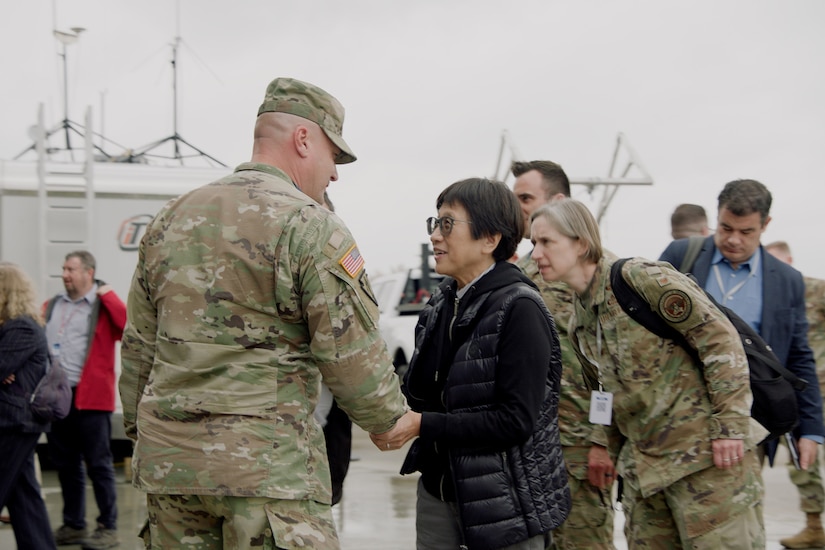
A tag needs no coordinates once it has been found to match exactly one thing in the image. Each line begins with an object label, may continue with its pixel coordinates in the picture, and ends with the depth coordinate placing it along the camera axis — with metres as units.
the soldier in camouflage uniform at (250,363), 2.42
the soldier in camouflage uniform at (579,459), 3.86
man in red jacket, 6.20
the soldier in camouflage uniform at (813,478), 5.75
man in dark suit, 3.99
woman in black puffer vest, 2.86
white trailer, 7.82
